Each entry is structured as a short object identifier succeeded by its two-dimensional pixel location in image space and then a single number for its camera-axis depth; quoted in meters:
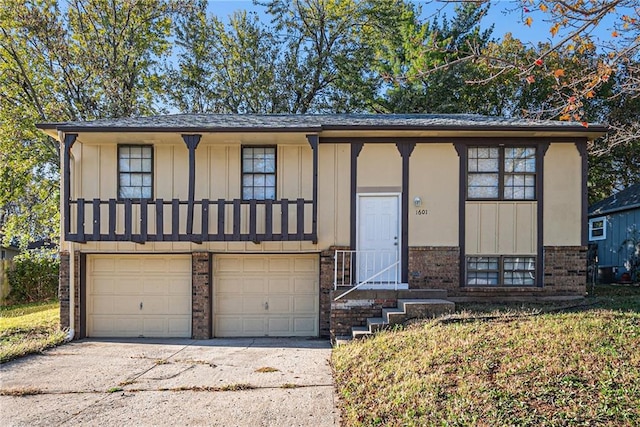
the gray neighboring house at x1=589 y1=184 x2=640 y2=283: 15.44
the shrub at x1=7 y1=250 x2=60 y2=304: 16.73
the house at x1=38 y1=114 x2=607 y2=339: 9.45
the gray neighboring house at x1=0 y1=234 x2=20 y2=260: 25.86
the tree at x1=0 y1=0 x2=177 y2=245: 17.08
